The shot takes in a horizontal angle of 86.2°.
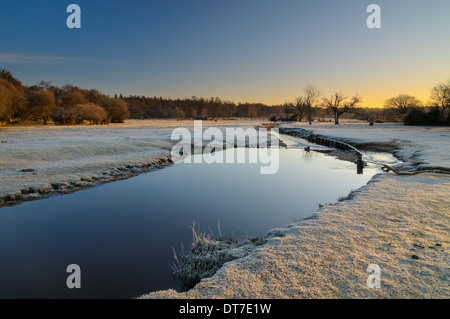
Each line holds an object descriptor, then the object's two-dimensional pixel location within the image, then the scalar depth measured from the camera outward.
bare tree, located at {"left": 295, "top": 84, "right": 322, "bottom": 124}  96.31
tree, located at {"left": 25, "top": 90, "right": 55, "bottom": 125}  59.94
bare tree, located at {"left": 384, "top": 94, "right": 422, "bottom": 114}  88.97
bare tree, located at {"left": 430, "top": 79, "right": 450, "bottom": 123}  55.42
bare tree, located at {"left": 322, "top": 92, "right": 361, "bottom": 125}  66.35
